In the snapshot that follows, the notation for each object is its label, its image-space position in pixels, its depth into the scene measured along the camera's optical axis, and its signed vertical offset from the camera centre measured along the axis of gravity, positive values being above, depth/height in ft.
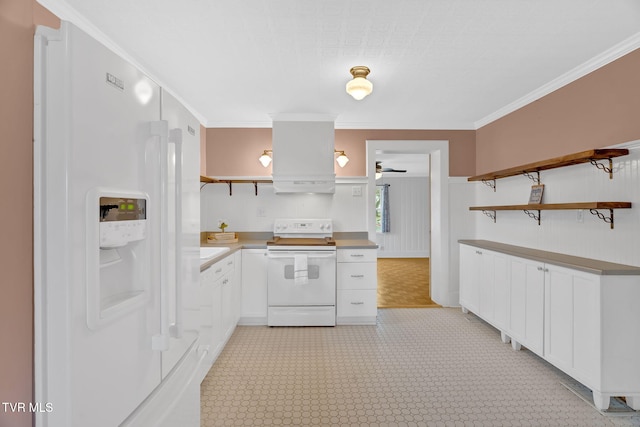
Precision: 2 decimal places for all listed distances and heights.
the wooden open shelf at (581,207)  7.41 +0.16
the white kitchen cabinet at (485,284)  10.23 -2.40
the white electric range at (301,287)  11.73 -2.58
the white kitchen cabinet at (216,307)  7.29 -2.38
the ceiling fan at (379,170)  20.71 +3.10
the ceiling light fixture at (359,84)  8.58 +3.34
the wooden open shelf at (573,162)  7.50 +1.34
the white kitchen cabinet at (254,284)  11.93 -2.52
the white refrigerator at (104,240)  2.59 -0.23
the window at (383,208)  28.43 +0.48
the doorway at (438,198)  14.21 +0.67
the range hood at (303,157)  12.52 +2.14
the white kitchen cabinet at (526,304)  8.50 -2.45
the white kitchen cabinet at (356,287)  11.97 -2.64
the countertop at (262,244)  11.68 -1.11
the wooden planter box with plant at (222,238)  12.85 -0.94
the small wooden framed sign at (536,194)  10.21 +0.60
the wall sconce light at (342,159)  13.88 +2.27
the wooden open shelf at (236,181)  13.53 +1.33
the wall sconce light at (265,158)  13.78 +2.30
